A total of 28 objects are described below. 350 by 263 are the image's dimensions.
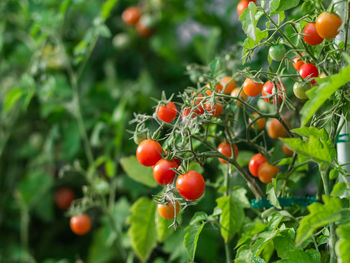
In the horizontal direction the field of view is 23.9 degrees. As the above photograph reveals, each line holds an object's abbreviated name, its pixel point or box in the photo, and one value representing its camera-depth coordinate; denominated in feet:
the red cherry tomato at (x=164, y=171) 2.84
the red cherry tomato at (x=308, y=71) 2.90
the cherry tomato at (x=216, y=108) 2.98
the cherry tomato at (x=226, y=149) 3.17
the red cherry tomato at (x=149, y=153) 2.88
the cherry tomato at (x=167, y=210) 2.97
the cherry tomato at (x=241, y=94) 3.14
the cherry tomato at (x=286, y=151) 3.30
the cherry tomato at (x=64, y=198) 6.33
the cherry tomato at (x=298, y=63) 3.00
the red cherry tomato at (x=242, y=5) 3.20
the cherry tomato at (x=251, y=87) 2.91
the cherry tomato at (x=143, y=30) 6.61
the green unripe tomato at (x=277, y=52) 2.84
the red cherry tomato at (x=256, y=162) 3.19
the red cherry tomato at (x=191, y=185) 2.82
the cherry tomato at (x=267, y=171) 3.14
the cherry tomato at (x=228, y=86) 3.30
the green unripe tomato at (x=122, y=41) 6.69
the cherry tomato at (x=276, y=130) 3.31
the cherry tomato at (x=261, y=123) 3.24
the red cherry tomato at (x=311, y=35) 2.81
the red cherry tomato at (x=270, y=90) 2.93
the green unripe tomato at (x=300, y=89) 2.83
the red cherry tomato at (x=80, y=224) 4.15
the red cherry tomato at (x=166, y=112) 2.97
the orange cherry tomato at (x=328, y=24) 2.69
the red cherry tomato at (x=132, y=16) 6.70
